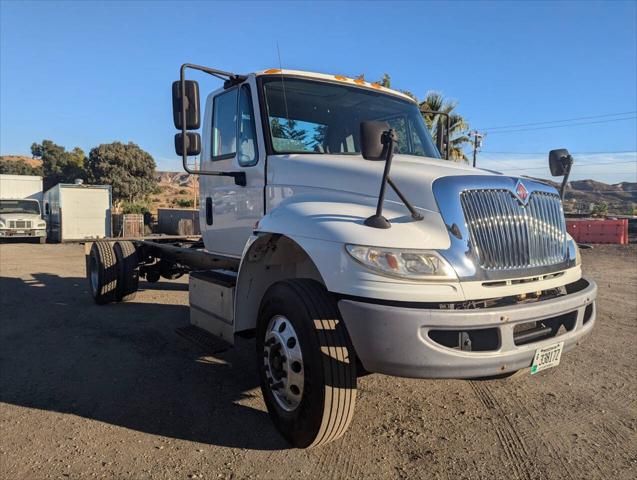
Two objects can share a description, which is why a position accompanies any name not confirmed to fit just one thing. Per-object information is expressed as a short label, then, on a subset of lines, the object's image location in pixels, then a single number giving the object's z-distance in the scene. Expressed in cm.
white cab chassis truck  267
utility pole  3317
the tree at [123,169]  4069
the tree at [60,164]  4753
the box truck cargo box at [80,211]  2208
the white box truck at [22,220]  2128
